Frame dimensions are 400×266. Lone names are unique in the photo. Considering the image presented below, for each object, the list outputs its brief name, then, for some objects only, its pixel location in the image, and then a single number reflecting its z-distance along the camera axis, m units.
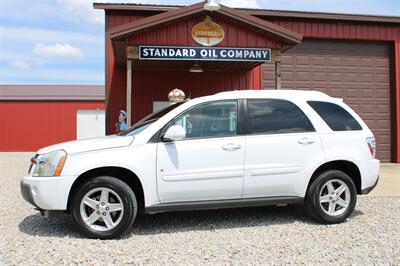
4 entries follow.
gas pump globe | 10.34
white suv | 4.73
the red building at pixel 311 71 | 11.44
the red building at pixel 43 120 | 21.72
